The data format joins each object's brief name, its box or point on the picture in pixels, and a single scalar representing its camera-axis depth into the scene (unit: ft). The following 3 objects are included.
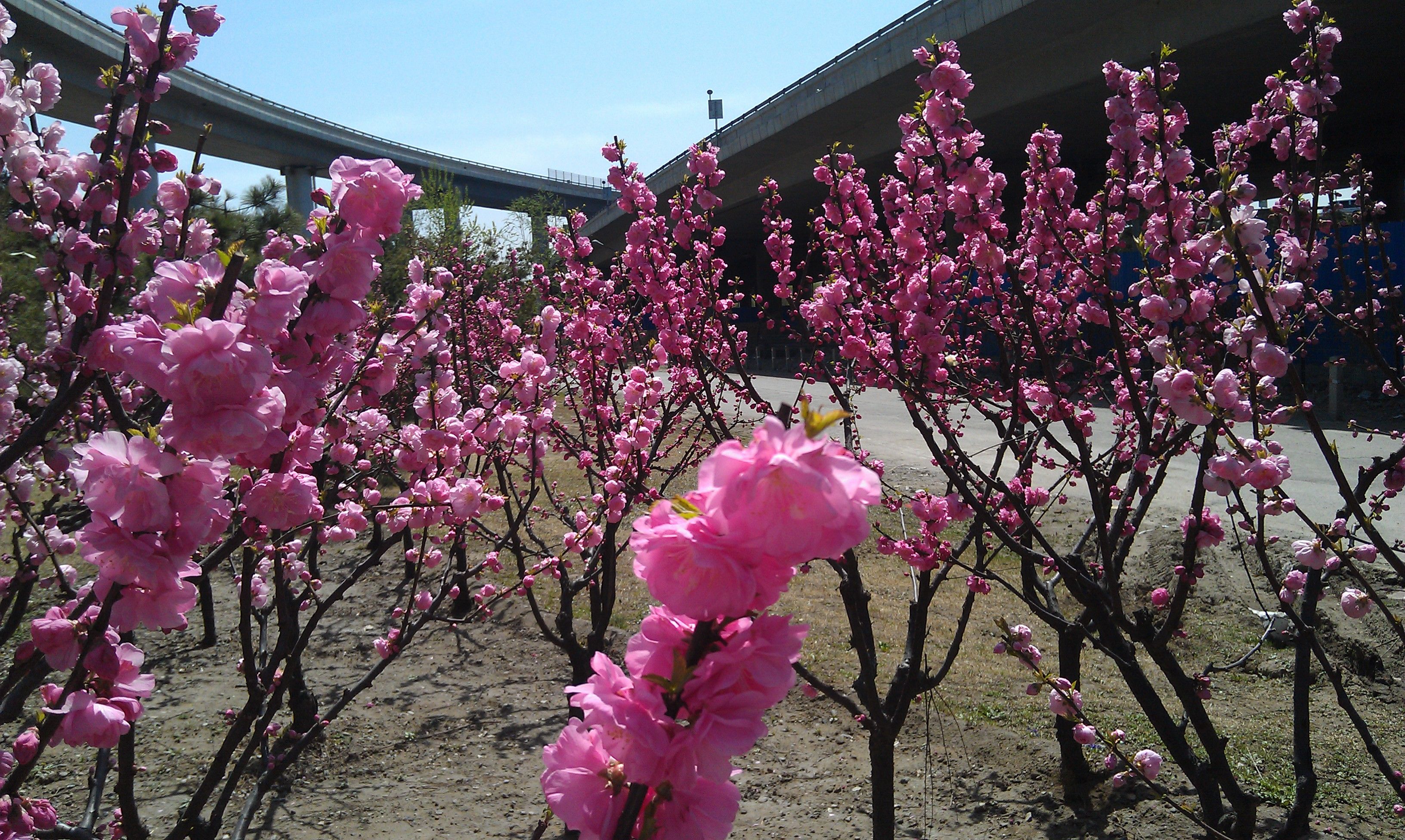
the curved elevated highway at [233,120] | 61.16
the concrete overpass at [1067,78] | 45.06
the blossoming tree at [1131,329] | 7.73
